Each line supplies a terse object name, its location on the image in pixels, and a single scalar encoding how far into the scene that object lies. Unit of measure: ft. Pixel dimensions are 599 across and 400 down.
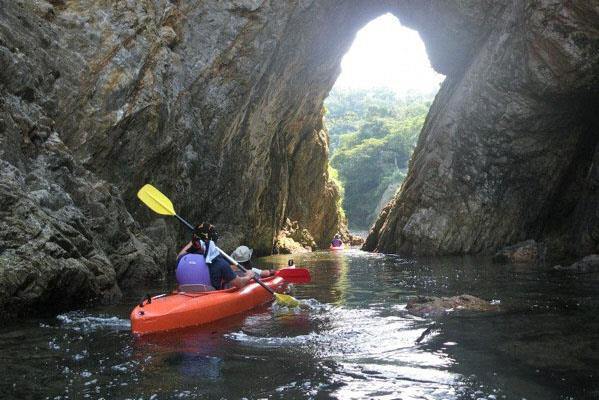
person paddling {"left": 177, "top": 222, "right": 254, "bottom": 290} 23.95
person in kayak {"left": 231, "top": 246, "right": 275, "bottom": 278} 28.98
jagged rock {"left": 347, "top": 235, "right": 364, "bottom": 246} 117.29
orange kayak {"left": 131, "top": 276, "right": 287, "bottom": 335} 19.83
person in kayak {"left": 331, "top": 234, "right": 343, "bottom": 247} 91.04
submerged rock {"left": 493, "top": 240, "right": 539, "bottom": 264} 48.66
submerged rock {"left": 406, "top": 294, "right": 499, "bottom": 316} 22.31
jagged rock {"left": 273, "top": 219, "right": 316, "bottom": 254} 86.38
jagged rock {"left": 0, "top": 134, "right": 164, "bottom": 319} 21.66
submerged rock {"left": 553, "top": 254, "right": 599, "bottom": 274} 35.47
